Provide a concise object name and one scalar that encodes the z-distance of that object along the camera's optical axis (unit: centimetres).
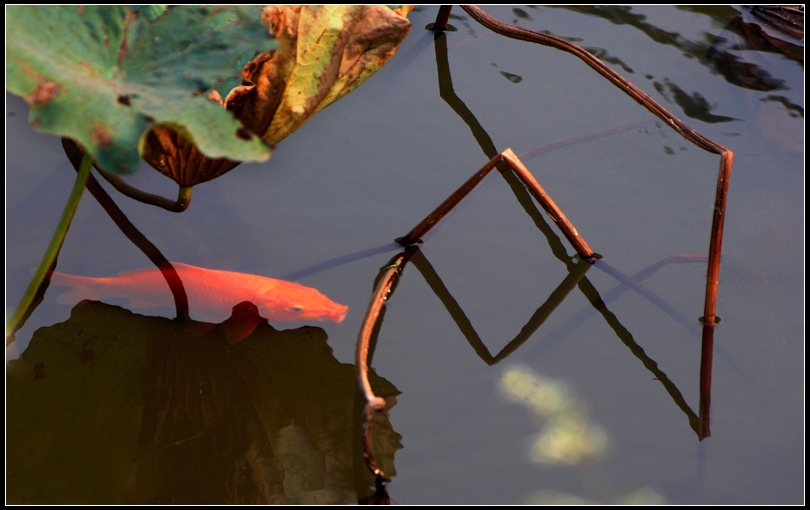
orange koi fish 686
